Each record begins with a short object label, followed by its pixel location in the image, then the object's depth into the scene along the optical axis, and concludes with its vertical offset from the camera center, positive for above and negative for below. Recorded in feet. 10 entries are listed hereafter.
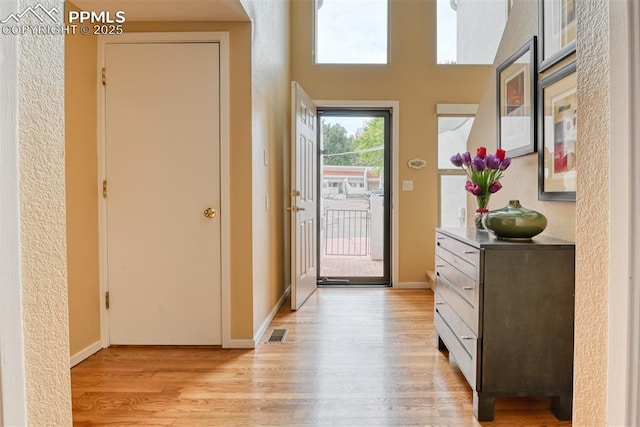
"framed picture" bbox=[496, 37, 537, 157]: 7.22 +2.01
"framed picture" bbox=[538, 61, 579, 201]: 6.09 +1.10
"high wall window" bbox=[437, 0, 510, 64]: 14.03 +6.20
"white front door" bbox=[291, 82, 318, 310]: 10.96 +0.14
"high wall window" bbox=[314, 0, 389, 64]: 14.28 +6.27
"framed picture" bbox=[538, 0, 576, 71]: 6.11 +2.86
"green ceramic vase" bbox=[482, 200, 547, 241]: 5.95 -0.36
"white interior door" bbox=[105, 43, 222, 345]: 8.29 +0.23
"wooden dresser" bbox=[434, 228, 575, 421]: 5.58 -1.77
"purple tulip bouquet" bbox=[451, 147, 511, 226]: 6.98 +0.55
